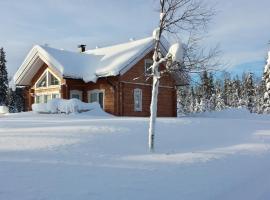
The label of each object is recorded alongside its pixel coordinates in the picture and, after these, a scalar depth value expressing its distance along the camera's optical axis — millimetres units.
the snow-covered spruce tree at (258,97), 56340
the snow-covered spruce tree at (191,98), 60524
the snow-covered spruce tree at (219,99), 53109
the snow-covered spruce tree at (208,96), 52808
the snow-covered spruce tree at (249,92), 54137
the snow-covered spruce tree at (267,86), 35804
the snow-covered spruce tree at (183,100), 55020
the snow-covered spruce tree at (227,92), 60215
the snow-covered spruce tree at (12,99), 49294
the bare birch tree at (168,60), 9125
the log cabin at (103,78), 20200
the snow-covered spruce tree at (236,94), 58072
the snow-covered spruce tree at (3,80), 42693
